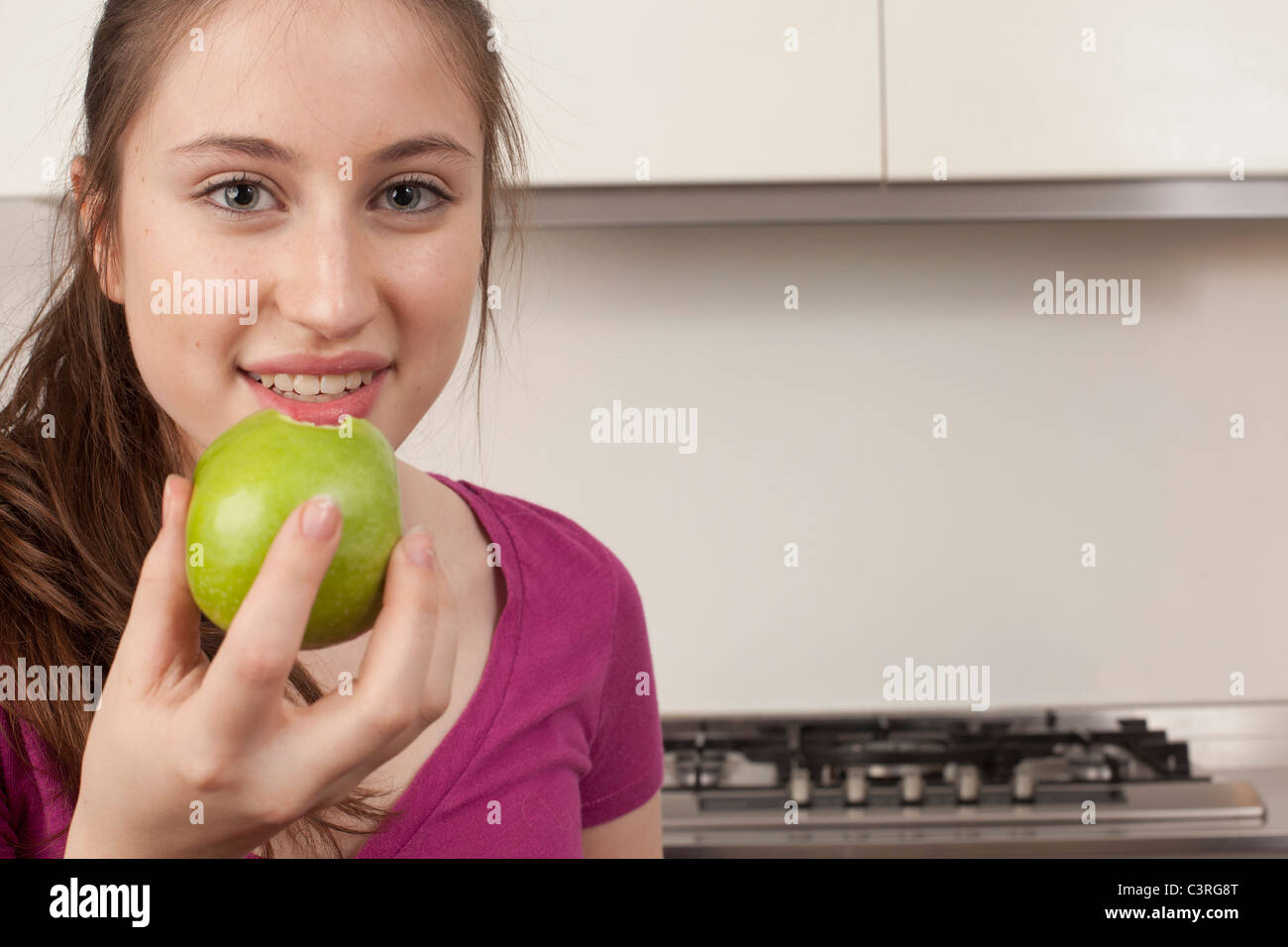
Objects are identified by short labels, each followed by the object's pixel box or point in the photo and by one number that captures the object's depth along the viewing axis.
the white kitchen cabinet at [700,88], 1.50
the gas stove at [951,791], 1.51
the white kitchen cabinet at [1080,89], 1.50
